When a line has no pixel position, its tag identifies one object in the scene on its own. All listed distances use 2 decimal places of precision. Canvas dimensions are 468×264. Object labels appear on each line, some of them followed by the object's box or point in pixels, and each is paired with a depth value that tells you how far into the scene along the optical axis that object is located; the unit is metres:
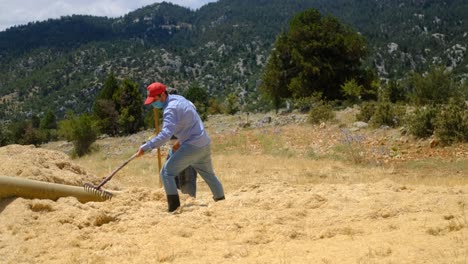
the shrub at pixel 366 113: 18.98
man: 5.94
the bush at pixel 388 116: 17.70
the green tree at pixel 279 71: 28.83
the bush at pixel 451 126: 14.21
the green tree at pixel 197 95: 56.22
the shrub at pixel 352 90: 25.66
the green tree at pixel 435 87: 22.27
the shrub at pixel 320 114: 20.23
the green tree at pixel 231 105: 44.34
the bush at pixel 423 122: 15.16
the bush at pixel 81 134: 25.41
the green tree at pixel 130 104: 42.16
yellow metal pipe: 6.22
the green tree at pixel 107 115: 41.19
